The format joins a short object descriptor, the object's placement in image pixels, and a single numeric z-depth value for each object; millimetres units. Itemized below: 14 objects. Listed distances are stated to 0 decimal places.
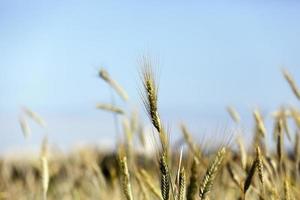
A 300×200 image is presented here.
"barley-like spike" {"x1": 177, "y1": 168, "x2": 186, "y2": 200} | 2379
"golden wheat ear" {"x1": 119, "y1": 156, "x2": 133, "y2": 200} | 2716
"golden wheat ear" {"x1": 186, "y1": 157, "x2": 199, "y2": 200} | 2636
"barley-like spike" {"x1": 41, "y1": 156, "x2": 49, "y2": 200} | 3803
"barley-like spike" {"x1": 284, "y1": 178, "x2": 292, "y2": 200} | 2835
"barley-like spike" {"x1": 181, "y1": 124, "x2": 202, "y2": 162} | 3757
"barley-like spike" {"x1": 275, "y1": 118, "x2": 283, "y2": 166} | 3505
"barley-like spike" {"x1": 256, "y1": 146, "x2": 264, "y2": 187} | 2796
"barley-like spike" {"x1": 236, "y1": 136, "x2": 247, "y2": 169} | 3763
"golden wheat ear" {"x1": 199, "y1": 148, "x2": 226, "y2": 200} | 2422
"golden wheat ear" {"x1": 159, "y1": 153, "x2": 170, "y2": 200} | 2394
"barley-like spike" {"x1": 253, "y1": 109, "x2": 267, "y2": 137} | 3854
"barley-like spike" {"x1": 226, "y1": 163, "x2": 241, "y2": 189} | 3493
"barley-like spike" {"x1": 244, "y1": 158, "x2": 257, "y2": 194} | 2991
